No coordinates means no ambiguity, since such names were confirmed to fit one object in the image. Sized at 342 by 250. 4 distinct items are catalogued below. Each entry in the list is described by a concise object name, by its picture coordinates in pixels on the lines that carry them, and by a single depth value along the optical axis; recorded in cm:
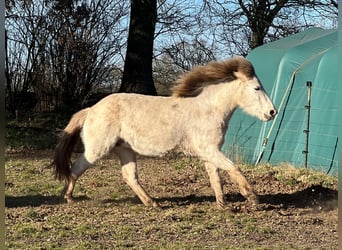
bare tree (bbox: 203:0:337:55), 2333
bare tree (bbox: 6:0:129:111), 1762
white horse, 716
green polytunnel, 1094
